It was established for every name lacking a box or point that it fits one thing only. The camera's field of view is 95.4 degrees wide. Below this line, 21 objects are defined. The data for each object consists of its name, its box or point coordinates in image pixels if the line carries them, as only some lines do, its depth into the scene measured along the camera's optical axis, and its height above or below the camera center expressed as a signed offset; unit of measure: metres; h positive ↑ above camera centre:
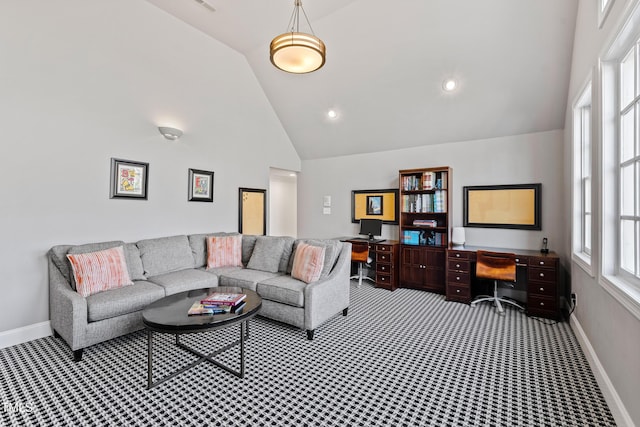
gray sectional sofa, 2.69 -0.76
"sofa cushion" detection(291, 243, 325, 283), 3.31 -0.53
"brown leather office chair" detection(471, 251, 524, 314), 3.70 -0.60
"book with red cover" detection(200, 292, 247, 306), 2.43 -0.71
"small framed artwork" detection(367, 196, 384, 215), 5.55 +0.28
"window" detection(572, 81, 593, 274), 3.13 +0.53
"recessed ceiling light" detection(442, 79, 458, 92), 3.95 +1.87
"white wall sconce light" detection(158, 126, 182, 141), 3.99 +1.17
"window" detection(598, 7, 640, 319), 1.88 +0.41
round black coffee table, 2.12 -0.78
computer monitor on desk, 5.33 -0.14
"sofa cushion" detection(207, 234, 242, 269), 4.16 -0.50
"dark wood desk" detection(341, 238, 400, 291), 4.82 -0.75
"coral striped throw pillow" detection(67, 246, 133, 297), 2.85 -0.57
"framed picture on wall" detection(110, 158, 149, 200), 3.60 +0.47
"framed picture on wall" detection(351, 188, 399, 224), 5.40 +0.28
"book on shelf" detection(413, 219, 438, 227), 4.72 -0.04
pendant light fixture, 2.38 +1.45
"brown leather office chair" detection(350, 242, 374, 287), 4.99 -0.61
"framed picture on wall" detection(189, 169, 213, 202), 4.48 +0.49
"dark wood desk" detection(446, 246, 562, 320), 3.50 -0.74
